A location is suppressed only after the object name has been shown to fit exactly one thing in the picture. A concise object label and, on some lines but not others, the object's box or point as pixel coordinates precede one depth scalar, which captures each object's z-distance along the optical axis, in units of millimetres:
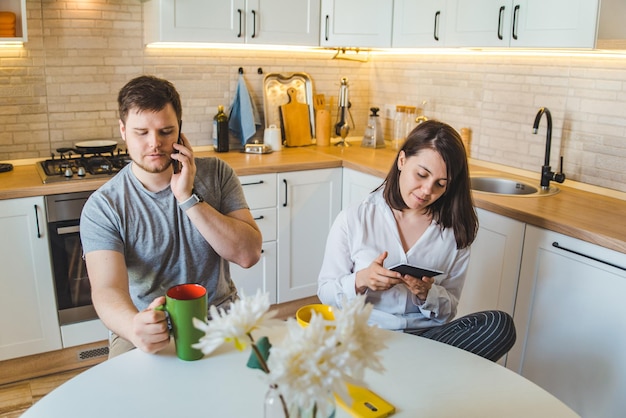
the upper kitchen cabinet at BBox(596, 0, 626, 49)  2321
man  1740
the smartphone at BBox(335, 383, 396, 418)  1159
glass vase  892
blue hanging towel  3551
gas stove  2775
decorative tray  3727
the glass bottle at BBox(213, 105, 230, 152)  3514
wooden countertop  2258
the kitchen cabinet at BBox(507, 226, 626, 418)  2158
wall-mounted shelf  2723
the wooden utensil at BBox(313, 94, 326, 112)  3883
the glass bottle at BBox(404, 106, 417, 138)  3713
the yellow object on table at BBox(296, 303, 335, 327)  1266
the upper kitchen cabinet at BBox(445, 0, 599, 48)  2389
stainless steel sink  2895
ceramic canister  3602
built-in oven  2725
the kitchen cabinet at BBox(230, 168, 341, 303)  3213
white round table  1173
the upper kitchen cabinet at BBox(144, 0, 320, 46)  3053
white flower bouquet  800
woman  1795
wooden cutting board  3760
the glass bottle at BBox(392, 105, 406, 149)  3762
